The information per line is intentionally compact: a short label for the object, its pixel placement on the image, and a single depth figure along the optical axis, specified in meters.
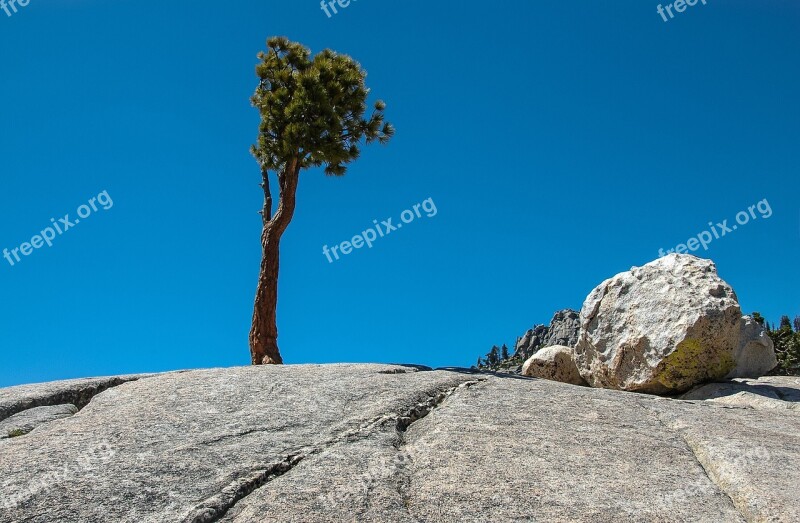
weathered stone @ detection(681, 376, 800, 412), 16.69
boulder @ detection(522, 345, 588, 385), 23.52
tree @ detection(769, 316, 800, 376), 58.08
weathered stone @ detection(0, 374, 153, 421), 14.01
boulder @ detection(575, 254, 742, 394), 18.72
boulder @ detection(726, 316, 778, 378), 20.61
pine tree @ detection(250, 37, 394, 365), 26.45
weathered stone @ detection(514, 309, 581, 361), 126.79
